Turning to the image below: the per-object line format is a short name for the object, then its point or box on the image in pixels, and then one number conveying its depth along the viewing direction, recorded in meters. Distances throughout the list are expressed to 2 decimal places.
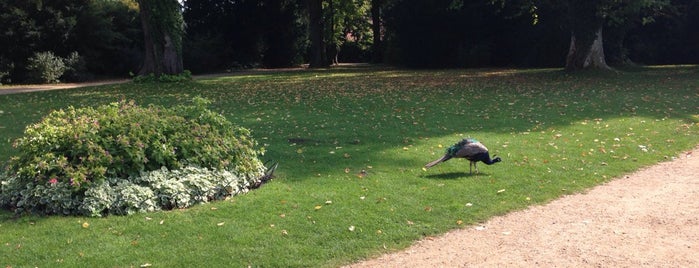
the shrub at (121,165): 6.09
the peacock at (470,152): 7.53
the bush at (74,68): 30.02
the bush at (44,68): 28.42
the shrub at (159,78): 25.50
